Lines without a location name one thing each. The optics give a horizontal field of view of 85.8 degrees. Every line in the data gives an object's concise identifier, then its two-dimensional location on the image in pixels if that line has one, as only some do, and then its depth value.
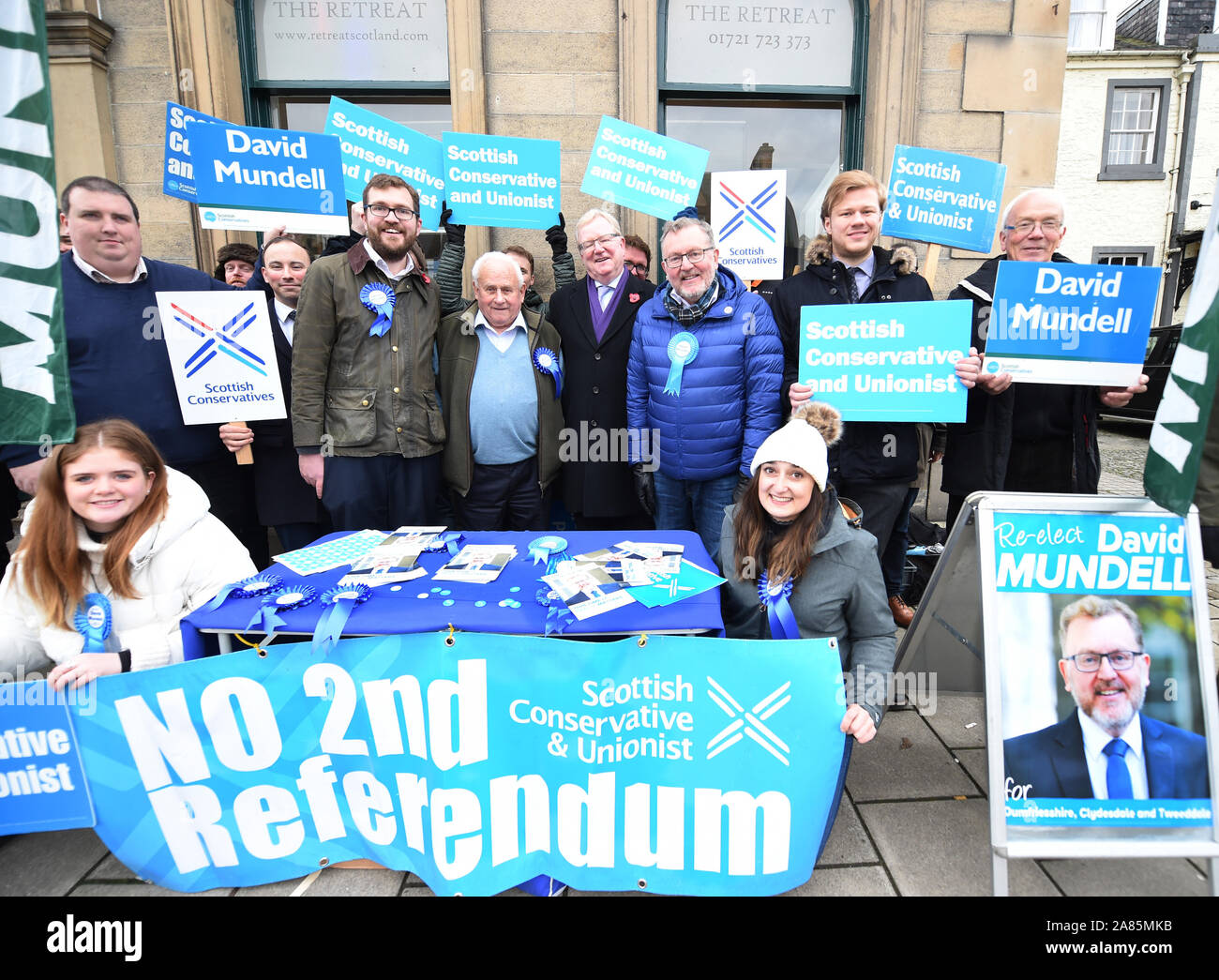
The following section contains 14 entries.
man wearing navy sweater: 2.83
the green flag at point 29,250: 1.47
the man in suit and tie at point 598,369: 3.46
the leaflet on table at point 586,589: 2.00
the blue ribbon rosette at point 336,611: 1.93
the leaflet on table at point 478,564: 2.28
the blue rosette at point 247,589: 2.14
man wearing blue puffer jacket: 3.04
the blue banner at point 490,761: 1.92
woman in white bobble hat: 2.17
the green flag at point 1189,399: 1.71
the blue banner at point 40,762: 1.96
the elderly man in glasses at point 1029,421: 2.93
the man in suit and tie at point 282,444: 3.36
